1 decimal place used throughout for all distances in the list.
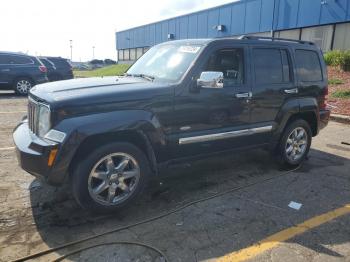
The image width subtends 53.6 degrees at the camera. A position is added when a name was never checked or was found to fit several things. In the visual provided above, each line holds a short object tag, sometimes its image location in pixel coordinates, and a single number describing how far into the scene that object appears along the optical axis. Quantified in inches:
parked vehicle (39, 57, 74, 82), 657.6
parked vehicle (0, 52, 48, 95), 554.3
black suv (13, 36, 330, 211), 138.2
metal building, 807.1
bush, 624.4
